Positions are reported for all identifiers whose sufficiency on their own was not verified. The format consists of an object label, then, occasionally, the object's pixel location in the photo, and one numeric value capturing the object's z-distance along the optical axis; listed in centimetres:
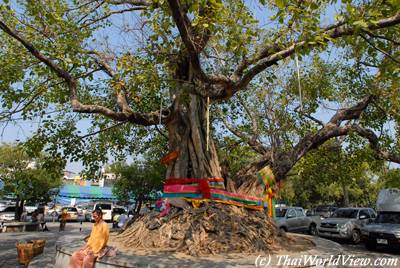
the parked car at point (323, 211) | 3012
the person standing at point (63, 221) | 2064
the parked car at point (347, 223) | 1655
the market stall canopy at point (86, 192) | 3653
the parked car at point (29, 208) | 3722
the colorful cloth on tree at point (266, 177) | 1088
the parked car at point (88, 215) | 3317
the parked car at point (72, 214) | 3219
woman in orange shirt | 632
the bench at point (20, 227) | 1978
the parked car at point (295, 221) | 1807
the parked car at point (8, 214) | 2681
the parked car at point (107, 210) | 3074
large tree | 658
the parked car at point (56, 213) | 3545
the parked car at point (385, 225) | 1277
